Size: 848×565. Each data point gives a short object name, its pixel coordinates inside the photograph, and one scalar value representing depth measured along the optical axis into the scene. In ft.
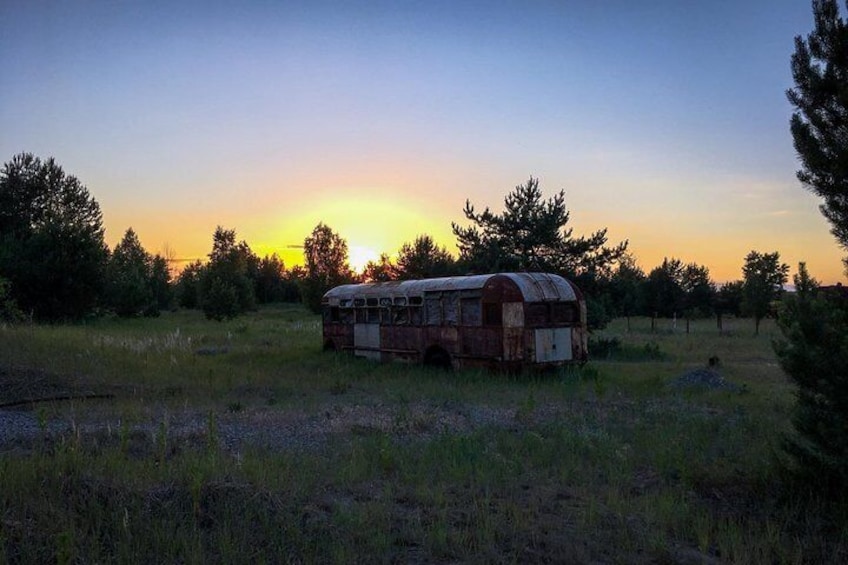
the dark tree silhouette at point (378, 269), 198.51
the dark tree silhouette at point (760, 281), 126.31
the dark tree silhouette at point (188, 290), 247.50
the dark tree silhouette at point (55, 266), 122.42
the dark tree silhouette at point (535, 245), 87.20
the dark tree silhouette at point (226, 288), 156.15
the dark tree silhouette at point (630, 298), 140.67
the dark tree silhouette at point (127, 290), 166.09
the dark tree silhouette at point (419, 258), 136.98
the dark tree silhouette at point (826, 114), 21.50
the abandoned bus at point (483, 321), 54.44
